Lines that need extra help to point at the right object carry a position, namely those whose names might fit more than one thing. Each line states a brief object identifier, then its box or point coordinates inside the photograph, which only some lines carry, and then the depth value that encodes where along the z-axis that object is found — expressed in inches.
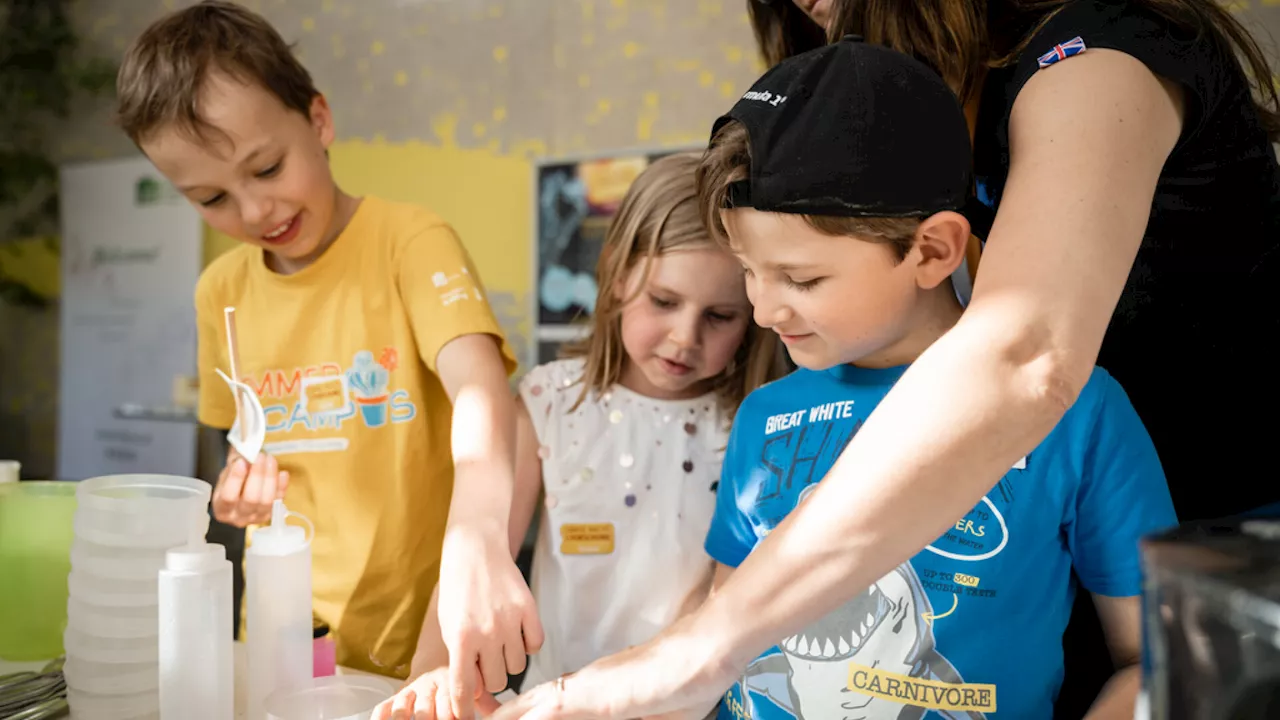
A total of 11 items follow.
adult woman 22.2
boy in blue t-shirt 29.8
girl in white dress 47.8
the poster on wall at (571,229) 131.0
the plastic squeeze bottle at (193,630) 32.0
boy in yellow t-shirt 45.3
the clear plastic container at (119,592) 36.0
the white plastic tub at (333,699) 32.1
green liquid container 41.1
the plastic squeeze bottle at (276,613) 34.8
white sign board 164.6
